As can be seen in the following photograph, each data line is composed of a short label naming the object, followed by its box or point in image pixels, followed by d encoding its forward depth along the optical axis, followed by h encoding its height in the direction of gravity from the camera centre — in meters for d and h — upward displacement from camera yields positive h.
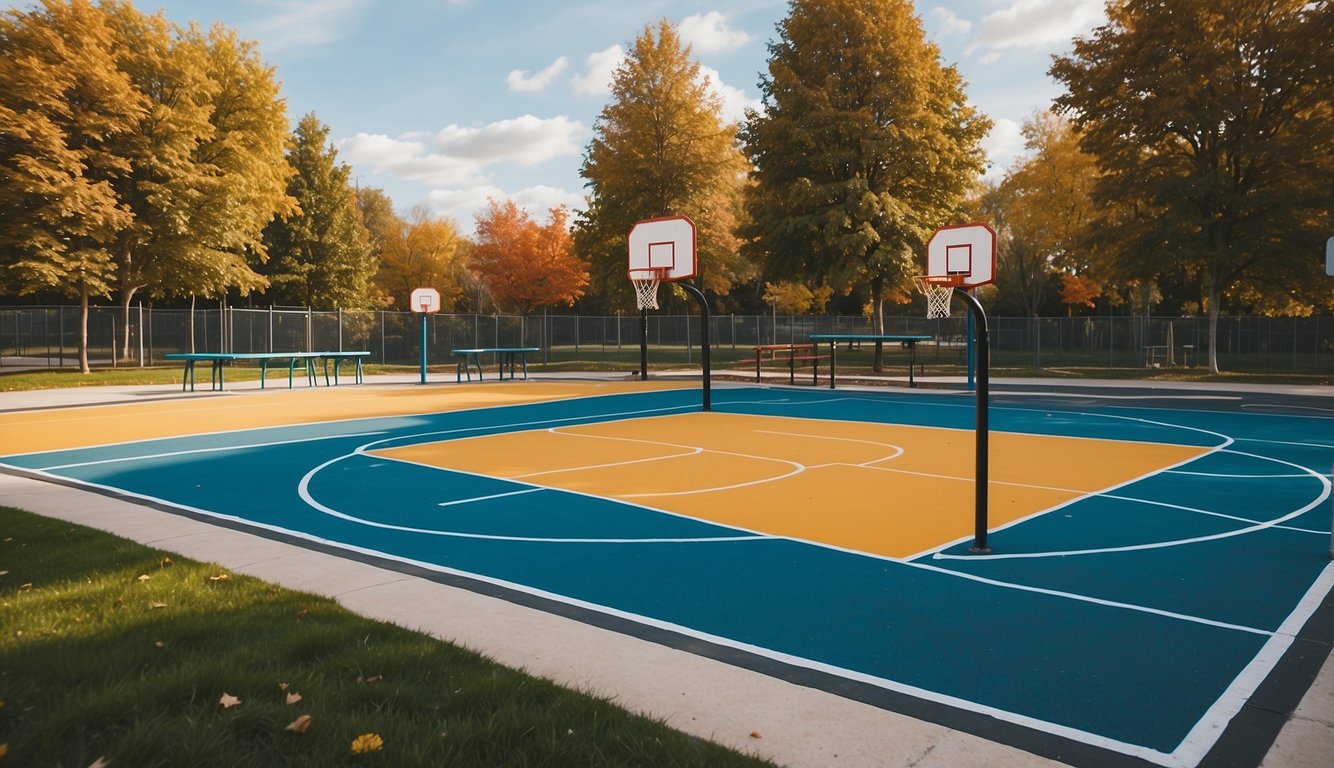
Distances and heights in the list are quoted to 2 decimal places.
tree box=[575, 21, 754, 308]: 34.84 +7.66
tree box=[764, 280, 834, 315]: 54.72 +3.09
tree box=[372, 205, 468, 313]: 59.91 +5.76
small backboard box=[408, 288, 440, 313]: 29.94 +1.54
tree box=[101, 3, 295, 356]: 28.94 +5.67
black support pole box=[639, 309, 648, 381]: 30.31 +0.04
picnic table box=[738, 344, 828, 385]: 26.12 -0.35
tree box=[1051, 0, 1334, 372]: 26.86 +6.95
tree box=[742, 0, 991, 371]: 30.61 +7.14
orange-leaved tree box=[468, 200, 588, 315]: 52.44 +5.14
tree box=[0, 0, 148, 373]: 25.17 +5.94
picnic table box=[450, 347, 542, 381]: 27.83 -0.54
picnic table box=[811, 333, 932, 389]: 25.38 +0.20
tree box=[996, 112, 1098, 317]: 43.84 +7.56
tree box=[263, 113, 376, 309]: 46.97 +5.68
